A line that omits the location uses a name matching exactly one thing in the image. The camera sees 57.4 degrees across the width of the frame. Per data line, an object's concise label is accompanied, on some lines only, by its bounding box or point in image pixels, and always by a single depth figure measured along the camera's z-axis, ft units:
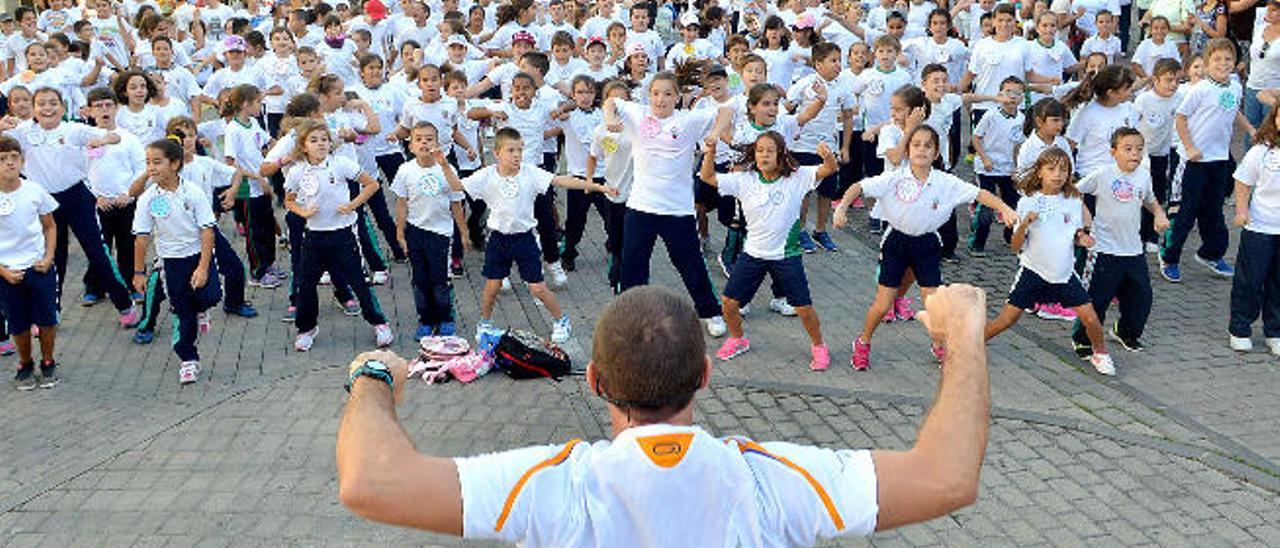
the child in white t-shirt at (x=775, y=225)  26.25
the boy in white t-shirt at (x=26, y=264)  25.72
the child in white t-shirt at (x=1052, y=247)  25.88
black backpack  25.34
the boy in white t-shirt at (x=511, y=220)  28.14
